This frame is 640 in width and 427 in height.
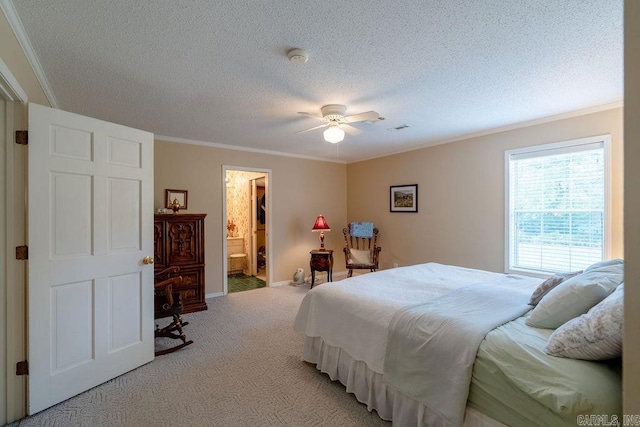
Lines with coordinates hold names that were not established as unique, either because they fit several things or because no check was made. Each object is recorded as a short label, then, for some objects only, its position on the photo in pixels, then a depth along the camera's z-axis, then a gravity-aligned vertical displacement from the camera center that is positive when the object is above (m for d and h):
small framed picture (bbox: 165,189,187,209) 4.26 +0.24
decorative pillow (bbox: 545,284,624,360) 1.15 -0.52
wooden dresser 3.83 -0.51
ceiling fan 2.93 +1.00
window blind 3.15 +0.09
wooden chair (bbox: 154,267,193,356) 2.80 -0.96
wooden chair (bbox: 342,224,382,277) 5.05 -0.78
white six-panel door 1.94 -0.30
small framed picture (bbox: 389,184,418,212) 4.96 +0.27
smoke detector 1.99 +1.11
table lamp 5.25 -0.22
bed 1.18 -0.72
